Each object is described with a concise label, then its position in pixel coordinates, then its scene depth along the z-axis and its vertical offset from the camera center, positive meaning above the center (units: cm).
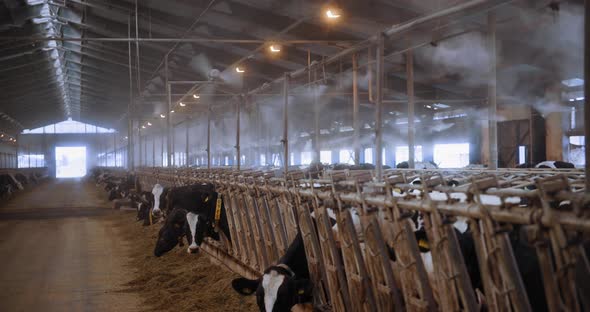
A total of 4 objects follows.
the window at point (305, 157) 3207 +14
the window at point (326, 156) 2984 +16
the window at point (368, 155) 2759 +16
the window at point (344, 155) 2756 +18
